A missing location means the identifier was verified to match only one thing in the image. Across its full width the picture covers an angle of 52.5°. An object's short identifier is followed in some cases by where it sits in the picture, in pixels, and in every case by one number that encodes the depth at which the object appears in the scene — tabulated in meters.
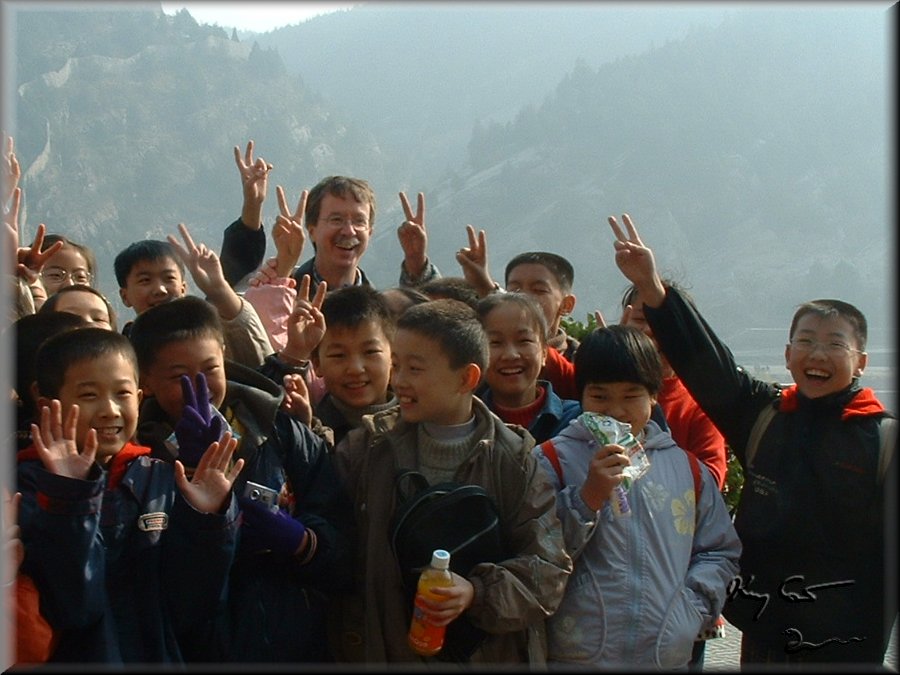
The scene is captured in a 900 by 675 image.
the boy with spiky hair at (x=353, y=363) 2.64
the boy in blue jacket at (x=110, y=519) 1.80
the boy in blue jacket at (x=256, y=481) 2.08
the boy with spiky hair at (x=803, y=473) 2.42
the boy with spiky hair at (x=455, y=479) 2.08
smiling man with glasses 3.54
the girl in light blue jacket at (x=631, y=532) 2.21
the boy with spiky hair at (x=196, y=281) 2.90
